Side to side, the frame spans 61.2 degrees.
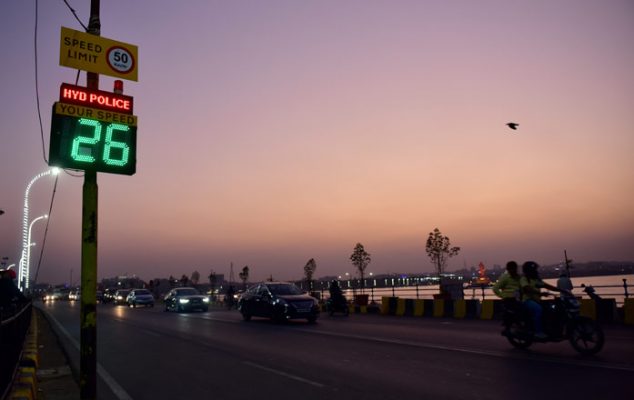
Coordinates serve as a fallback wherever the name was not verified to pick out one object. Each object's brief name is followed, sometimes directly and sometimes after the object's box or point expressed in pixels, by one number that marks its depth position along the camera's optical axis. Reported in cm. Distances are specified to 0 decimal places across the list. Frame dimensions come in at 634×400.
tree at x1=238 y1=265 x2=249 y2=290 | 11406
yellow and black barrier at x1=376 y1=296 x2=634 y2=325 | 1750
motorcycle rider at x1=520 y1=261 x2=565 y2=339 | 1064
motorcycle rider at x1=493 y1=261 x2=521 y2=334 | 1145
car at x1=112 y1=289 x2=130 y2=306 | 5644
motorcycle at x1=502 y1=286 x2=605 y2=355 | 1012
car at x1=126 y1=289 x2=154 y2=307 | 4381
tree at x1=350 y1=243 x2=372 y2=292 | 9100
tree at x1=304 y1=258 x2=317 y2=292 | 10962
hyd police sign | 679
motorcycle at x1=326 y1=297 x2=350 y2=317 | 2588
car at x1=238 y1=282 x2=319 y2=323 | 2052
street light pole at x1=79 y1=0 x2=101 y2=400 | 676
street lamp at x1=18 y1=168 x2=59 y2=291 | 4059
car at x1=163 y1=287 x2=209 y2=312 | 3225
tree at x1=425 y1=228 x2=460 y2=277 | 7394
